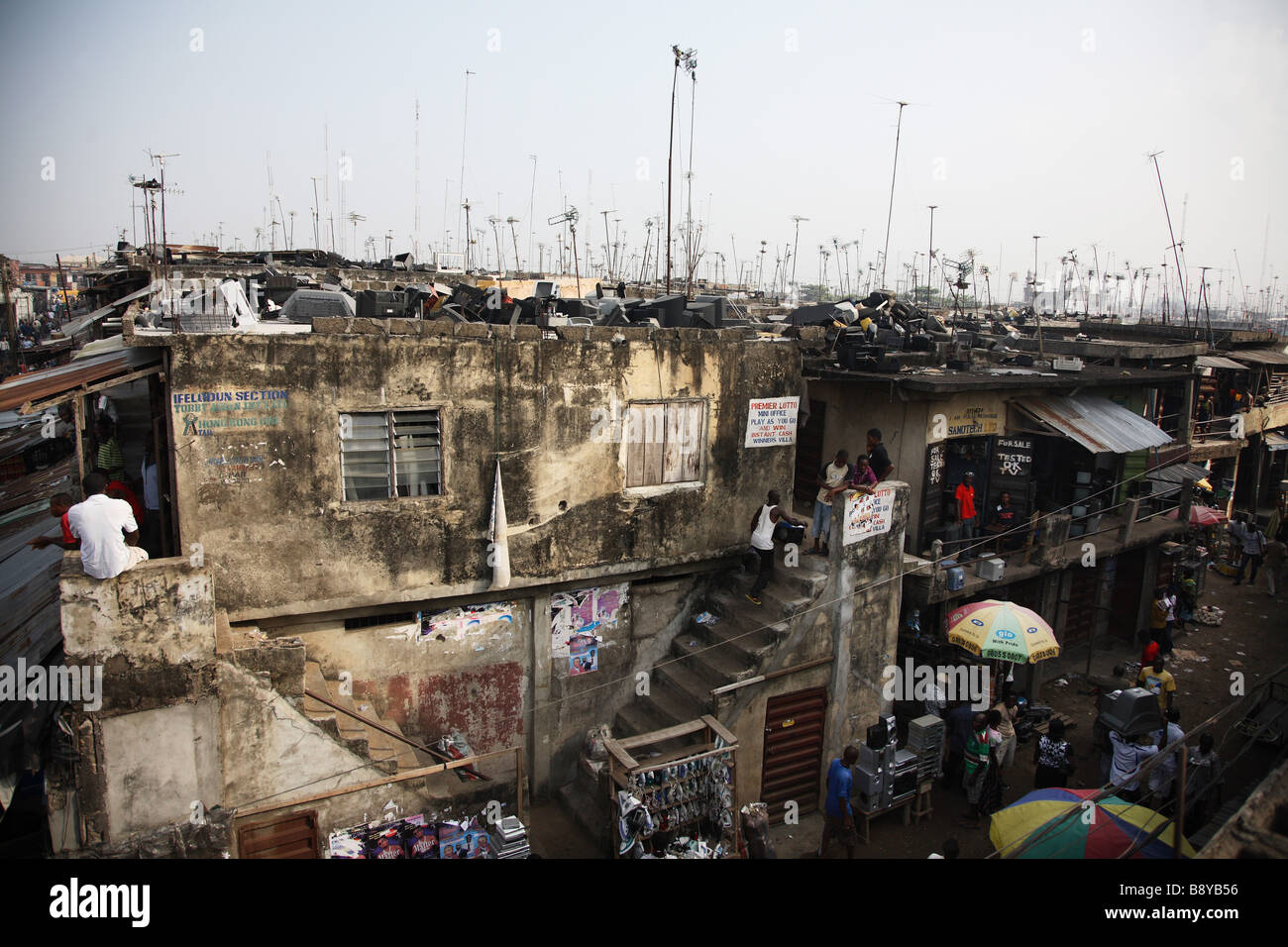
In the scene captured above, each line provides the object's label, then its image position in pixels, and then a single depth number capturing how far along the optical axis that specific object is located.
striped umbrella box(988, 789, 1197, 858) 7.59
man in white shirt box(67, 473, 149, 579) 6.98
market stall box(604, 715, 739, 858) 8.69
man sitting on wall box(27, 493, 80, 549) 7.99
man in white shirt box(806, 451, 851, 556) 11.02
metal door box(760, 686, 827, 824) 10.72
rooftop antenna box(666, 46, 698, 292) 16.41
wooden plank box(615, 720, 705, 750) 9.10
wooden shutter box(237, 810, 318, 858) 7.95
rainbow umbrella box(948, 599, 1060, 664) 11.12
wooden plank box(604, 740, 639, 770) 8.75
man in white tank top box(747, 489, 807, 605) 11.22
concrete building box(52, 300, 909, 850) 7.43
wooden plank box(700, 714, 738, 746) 9.26
